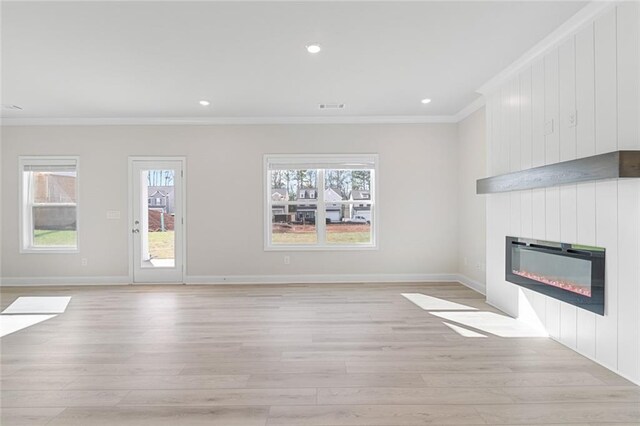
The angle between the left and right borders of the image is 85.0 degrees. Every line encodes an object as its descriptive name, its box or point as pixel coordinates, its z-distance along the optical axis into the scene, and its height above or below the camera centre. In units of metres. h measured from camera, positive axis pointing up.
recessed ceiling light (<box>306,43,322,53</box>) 3.17 +1.50
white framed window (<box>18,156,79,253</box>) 5.72 +0.09
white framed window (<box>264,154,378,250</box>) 5.80 +0.05
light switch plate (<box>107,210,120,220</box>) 5.69 -0.06
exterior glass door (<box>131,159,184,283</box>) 5.70 -0.16
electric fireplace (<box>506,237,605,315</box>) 2.63 -0.52
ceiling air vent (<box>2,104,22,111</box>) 4.89 +1.49
